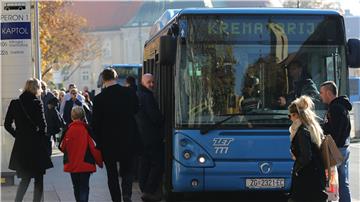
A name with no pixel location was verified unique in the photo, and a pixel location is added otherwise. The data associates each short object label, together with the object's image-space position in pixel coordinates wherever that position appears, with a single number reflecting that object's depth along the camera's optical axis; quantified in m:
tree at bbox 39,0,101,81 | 64.92
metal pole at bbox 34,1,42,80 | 26.11
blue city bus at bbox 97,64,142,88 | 65.35
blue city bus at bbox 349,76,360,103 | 90.19
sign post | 22.75
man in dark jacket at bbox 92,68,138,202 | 16.62
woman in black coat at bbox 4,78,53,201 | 16.87
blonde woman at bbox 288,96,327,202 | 12.12
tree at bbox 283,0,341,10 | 98.96
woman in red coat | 16.17
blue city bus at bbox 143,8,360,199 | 17.47
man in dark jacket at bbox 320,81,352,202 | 15.49
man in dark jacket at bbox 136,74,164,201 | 18.66
